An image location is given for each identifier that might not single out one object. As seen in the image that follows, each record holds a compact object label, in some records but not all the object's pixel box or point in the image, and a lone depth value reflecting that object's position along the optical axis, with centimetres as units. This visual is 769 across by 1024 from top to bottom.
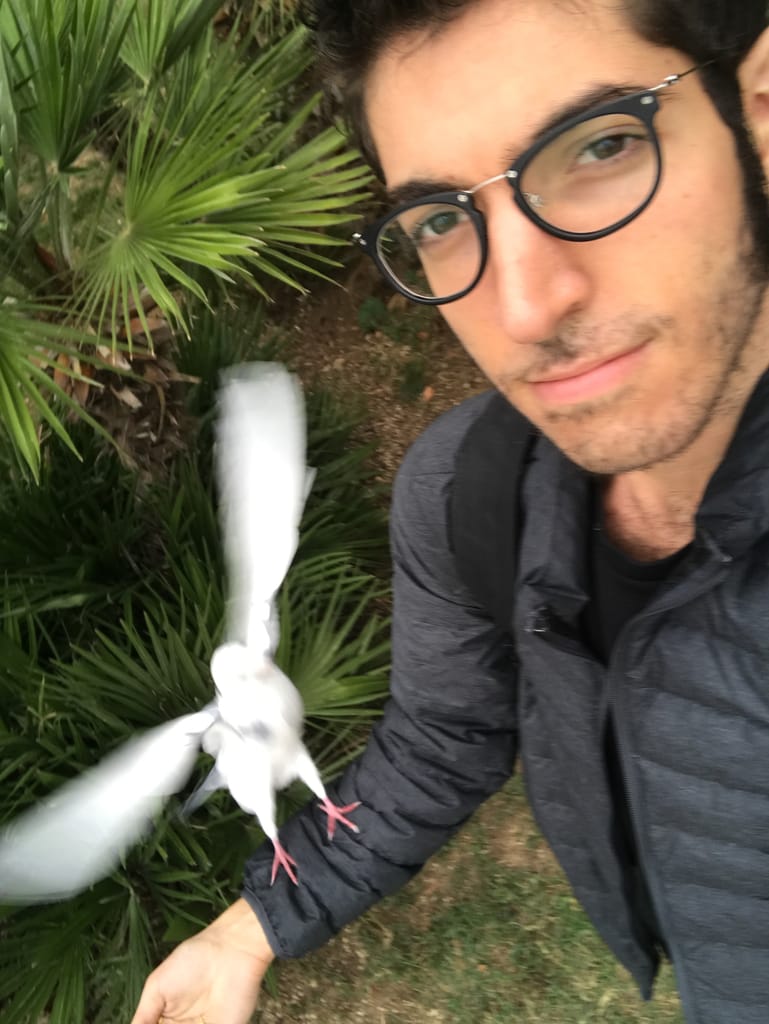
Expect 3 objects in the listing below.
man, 68
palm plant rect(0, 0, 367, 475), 143
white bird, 104
